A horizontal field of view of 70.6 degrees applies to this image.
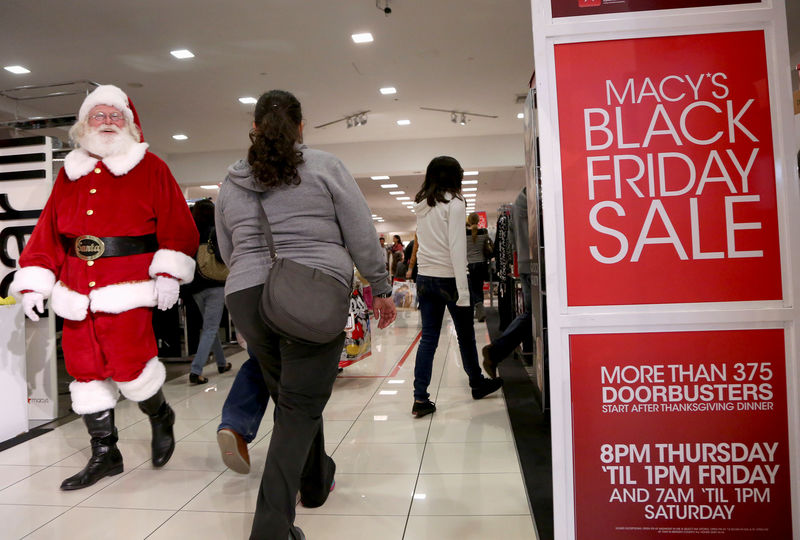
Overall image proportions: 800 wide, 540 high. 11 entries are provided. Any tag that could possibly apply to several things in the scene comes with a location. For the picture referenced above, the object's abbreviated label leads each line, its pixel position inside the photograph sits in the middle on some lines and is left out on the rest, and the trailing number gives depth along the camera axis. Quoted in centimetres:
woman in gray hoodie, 160
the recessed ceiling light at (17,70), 711
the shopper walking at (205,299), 416
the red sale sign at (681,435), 129
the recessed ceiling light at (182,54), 673
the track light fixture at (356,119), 979
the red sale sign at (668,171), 129
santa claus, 234
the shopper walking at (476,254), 610
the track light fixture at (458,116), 994
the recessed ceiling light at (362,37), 648
